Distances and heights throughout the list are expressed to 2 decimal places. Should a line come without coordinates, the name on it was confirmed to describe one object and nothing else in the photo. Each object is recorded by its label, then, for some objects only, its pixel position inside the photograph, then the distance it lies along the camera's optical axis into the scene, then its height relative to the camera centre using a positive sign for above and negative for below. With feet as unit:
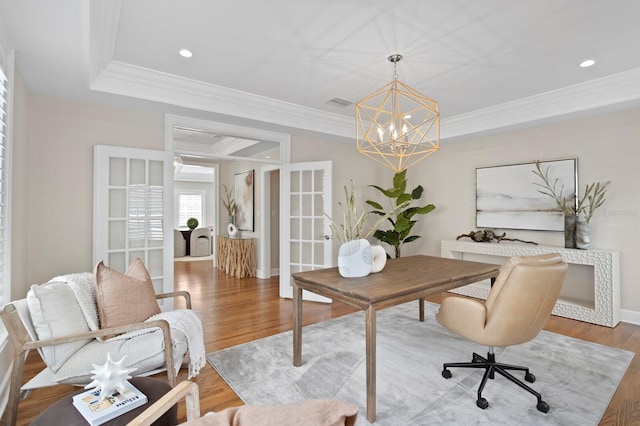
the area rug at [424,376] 6.43 -3.96
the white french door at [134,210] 10.53 +0.14
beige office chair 6.38 -1.95
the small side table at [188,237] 29.54 -2.19
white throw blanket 7.06 -2.71
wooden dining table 6.31 -1.60
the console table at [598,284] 11.14 -2.45
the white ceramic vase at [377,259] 8.36 -1.17
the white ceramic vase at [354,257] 7.86 -1.06
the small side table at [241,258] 20.09 -2.79
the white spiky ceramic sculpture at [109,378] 4.35 -2.28
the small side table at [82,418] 4.01 -2.62
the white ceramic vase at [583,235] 11.92 -0.76
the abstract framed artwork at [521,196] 13.08 +0.85
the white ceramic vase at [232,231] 21.63 -1.16
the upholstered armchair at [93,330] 5.68 -2.25
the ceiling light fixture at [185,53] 8.89 +4.57
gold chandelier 7.65 +4.43
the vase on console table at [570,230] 12.23 -0.59
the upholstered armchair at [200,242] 28.86 -2.59
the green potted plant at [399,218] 15.84 -0.18
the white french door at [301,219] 14.97 -0.23
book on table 4.04 -2.56
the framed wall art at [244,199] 21.25 +1.00
